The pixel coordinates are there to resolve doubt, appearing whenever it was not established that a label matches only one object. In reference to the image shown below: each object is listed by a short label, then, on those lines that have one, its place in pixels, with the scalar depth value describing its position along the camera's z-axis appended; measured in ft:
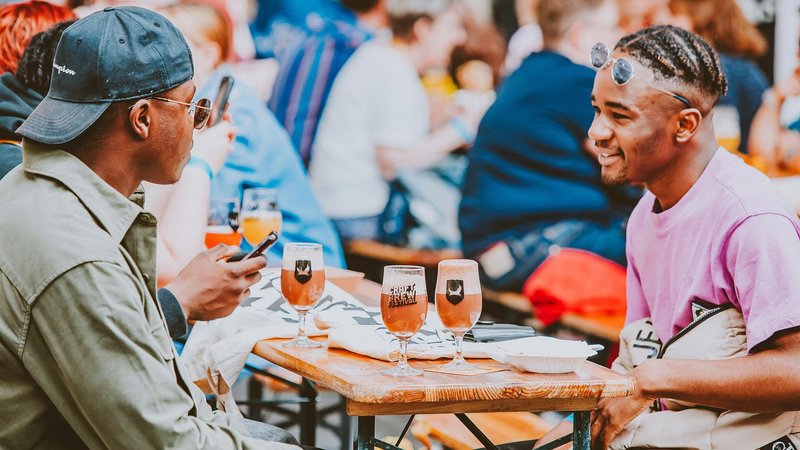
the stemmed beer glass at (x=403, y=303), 14.46
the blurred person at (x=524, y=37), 39.68
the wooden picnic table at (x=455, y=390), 13.38
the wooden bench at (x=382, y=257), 42.45
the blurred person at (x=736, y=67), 33.65
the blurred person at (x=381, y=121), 43.52
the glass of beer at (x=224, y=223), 22.98
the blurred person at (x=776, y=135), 32.83
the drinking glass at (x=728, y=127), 34.04
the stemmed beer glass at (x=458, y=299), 14.78
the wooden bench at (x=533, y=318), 30.71
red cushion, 32.01
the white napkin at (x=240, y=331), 16.99
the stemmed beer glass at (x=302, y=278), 16.42
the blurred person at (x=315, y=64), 45.19
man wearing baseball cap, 10.99
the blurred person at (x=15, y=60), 19.80
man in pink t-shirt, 15.01
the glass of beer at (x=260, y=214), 24.04
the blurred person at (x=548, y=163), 35.58
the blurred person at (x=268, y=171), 28.32
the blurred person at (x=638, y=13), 35.98
